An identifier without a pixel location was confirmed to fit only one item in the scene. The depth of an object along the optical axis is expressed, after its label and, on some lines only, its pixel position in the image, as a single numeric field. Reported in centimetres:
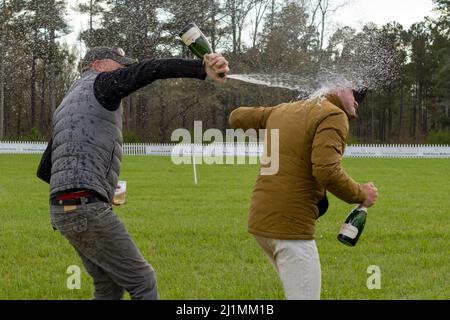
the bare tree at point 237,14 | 3384
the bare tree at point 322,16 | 2115
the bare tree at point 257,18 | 3269
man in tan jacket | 370
